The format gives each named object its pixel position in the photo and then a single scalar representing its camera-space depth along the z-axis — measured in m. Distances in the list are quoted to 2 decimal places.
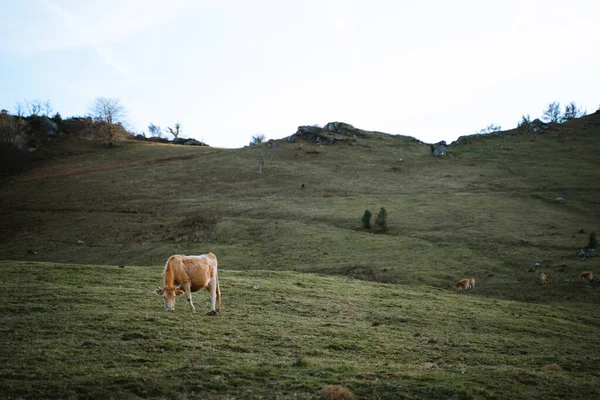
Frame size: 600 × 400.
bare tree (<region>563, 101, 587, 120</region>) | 142.40
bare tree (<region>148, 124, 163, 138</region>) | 165.62
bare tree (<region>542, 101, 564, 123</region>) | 144.50
